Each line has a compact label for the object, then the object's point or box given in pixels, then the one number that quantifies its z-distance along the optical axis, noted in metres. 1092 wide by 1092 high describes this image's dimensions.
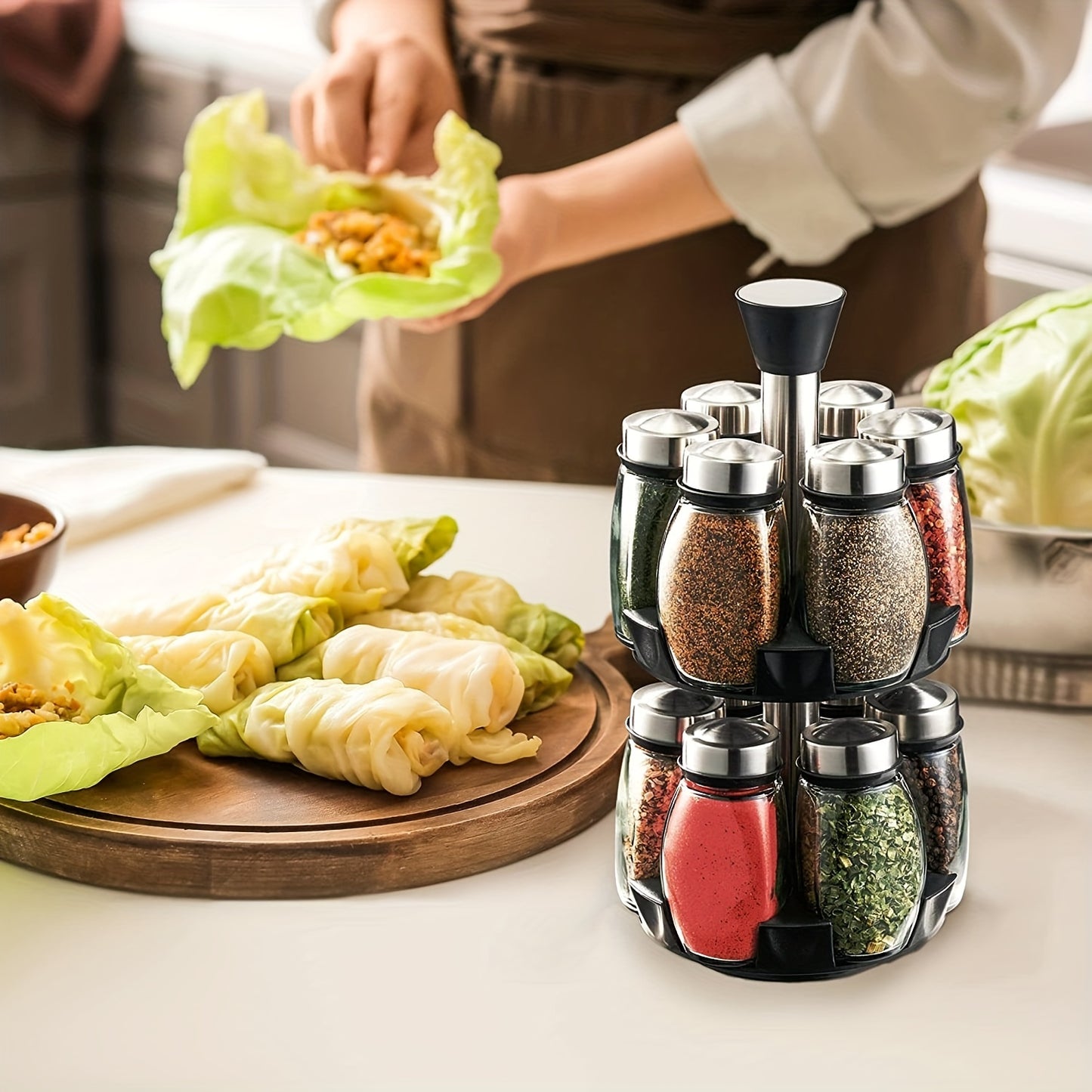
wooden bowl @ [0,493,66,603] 1.38
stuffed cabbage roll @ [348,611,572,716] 1.35
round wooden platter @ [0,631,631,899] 1.21
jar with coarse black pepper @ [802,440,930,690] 1.12
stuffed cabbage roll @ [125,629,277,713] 1.31
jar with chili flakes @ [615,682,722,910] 1.16
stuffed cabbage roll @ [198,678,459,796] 1.25
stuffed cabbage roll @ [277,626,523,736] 1.29
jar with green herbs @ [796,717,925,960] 1.13
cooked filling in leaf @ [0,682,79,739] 1.25
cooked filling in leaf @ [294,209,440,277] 1.76
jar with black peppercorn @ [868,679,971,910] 1.18
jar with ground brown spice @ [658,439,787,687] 1.11
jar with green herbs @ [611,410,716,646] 1.16
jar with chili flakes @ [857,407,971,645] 1.16
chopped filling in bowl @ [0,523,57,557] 1.42
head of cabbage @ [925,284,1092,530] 1.39
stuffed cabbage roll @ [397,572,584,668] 1.39
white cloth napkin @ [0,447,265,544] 1.67
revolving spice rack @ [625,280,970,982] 1.12
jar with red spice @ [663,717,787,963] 1.12
